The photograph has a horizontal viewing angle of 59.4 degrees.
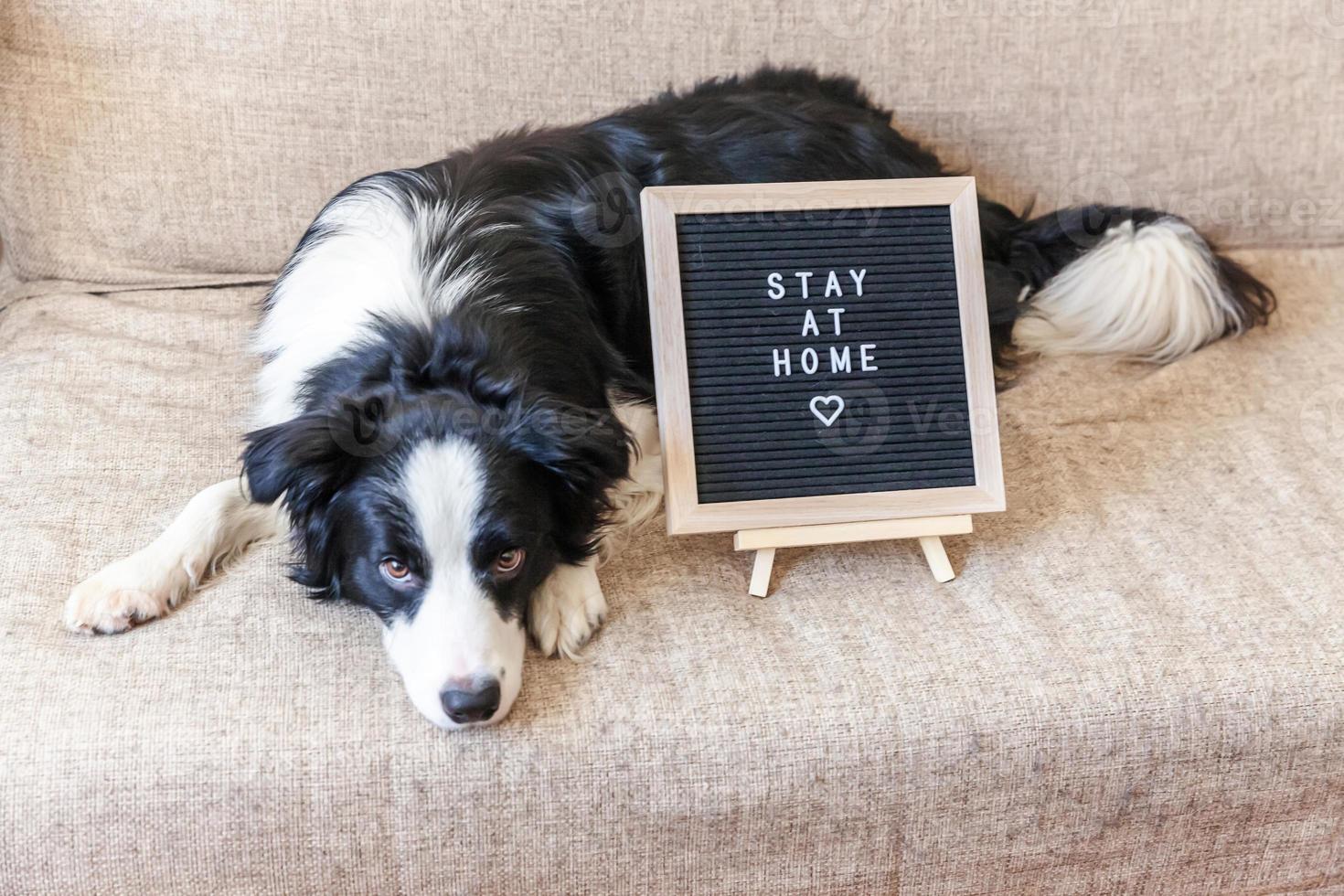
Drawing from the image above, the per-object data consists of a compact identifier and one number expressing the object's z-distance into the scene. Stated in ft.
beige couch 4.33
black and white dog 4.64
